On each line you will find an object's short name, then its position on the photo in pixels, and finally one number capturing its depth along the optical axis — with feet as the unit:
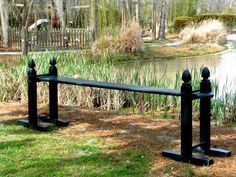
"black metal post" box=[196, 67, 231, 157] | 14.11
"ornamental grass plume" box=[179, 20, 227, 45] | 83.72
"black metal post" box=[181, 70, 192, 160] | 13.74
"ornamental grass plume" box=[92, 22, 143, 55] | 60.59
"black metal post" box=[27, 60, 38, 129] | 18.33
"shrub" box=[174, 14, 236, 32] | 119.77
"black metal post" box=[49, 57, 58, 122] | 18.99
